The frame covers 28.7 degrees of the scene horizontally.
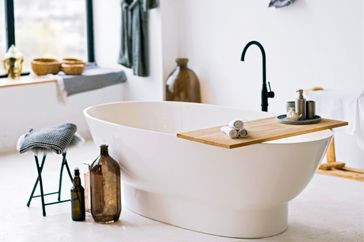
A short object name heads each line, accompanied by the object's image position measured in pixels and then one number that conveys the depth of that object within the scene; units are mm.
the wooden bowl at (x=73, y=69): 6184
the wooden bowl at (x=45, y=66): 6078
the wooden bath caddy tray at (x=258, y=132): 3279
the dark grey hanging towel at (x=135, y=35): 6157
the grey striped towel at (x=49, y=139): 4020
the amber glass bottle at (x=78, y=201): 3961
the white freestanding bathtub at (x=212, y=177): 3445
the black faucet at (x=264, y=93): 4137
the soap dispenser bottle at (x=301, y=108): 3648
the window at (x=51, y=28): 6305
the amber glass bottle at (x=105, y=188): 3867
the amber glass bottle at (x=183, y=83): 5961
